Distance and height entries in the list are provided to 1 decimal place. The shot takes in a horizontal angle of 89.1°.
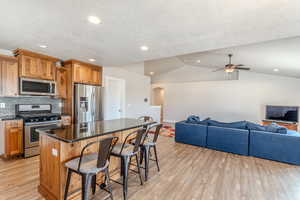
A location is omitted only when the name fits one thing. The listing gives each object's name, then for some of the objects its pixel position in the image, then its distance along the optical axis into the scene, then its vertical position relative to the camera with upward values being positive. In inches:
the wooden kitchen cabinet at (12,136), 126.1 -32.4
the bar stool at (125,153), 83.7 -31.3
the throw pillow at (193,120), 185.0 -25.9
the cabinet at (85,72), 170.1 +31.1
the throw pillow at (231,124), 156.6 -27.1
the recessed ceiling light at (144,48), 124.0 +42.1
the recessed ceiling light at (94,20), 77.9 +41.4
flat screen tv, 231.2 -21.5
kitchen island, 73.4 -28.0
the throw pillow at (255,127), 148.1 -27.3
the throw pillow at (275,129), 139.1 -27.6
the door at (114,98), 216.8 +0.6
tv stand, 226.1 -37.8
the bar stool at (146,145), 101.1 -32.6
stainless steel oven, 131.7 -35.9
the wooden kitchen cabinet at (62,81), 167.8 +18.5
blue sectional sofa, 134.3 -40.5
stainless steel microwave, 139.1 +10.6
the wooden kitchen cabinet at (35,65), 137.6 +32.1
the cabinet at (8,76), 129.3 +18.8
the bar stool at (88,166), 65.8 -31.1
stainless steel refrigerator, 170.6 -5.5
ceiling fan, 190.7 +40.9
